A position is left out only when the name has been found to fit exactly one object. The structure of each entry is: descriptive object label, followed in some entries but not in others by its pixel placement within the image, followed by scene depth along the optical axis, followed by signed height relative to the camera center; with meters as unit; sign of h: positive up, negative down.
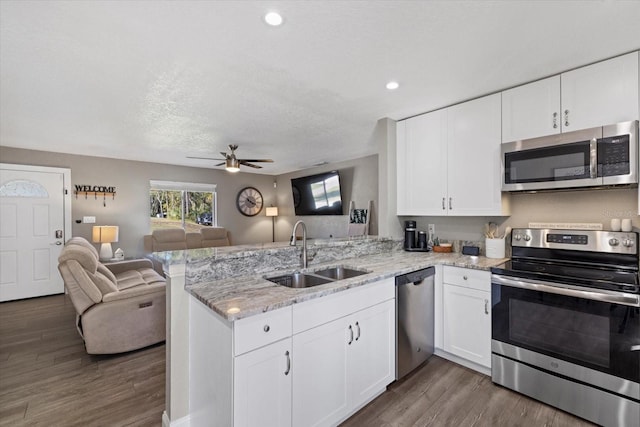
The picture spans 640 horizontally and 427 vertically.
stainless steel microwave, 1.92 +0.38
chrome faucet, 2.30 -0.31
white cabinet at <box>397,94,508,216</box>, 2.60 +0.50
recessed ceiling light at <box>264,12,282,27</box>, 1.54 +1.07
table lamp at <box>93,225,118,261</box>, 4.85 -0.42
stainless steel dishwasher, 2.22 -0.89
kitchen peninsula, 1.37 -0.67
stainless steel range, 1.69 -0.77
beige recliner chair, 2.63 -0.92
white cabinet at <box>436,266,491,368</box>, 2.30 -0.88
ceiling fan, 4.06 +0.71
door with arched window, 4.39 -0.23
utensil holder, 2.69 -0.36
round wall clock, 7.06 +0.28
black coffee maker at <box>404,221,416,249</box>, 3.27 -0.29
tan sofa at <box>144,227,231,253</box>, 5.67 -0.56
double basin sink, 2.15 -0.51
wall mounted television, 5.75 +0.38
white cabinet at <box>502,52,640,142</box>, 1.95 +0.83
